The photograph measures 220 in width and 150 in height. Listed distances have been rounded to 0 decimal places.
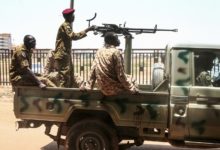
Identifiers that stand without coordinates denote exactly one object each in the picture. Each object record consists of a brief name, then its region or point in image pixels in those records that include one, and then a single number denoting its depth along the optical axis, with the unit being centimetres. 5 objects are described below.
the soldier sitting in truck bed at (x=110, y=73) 628
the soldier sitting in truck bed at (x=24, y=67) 677
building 8388
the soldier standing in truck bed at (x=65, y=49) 745
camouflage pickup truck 607
